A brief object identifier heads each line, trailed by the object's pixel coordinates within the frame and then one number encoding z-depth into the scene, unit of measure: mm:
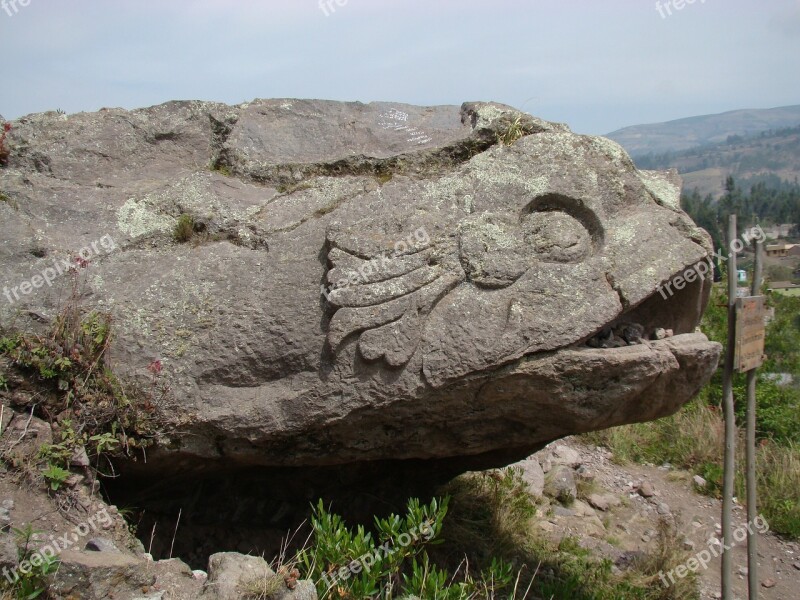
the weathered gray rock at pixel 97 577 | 2537
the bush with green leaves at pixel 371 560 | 2773
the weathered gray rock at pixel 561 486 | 4938
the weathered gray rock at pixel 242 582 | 2617
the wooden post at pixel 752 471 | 3393
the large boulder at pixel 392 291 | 2943
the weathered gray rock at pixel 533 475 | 4887
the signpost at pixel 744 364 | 3207
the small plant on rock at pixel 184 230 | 3486
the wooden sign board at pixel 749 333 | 3189
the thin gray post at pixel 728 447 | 3275
